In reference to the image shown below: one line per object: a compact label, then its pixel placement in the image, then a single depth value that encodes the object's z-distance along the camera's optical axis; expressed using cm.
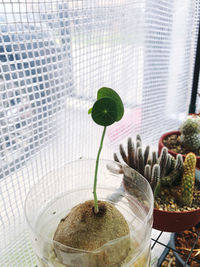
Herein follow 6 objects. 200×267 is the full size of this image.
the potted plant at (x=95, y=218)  30
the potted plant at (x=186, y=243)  70
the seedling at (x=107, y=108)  30
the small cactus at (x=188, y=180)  57
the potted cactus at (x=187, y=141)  79
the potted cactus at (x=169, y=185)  53
